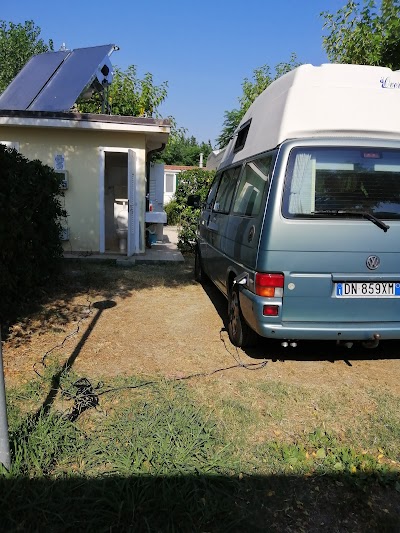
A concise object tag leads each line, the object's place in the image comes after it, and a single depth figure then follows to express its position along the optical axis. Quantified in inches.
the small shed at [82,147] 355.3
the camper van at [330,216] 138.3
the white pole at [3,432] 87.4
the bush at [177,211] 466.3
